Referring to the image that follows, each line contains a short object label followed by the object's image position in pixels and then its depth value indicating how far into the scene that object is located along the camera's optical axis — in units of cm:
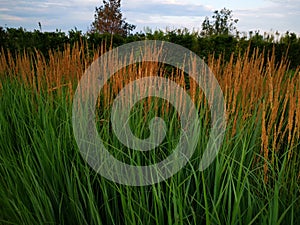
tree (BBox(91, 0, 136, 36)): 1417
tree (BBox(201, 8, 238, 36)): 1315
